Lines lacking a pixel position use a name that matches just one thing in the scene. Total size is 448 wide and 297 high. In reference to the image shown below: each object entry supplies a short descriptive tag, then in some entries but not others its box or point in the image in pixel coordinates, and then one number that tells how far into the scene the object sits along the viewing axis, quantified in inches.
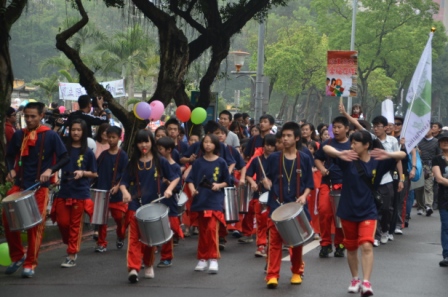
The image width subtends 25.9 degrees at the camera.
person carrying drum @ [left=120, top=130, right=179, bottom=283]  414.3
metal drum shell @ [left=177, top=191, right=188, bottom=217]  485.9
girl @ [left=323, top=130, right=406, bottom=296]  380.2
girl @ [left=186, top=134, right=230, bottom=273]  437.7
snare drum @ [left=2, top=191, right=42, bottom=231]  389.1
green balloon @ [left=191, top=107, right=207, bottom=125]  709.9
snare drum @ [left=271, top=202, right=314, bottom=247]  377.4
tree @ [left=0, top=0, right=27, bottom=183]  551.5
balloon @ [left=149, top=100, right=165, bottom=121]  662.8
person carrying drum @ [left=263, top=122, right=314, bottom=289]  403.2
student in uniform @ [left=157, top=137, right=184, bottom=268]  439.2
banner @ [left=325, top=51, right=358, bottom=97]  791.5
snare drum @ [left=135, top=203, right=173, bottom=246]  389.7
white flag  457.1
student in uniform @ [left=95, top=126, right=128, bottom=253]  501.0
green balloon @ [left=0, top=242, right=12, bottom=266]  418.9
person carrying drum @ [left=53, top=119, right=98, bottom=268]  442.3
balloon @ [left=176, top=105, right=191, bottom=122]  715.4
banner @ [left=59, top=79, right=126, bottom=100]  1192.8
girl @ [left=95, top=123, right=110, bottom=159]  542.4
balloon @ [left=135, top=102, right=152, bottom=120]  652.1
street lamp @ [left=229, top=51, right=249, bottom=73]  1200.2
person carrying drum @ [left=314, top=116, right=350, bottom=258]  486.0
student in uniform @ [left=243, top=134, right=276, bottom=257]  472.8
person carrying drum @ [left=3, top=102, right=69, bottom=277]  417.4
